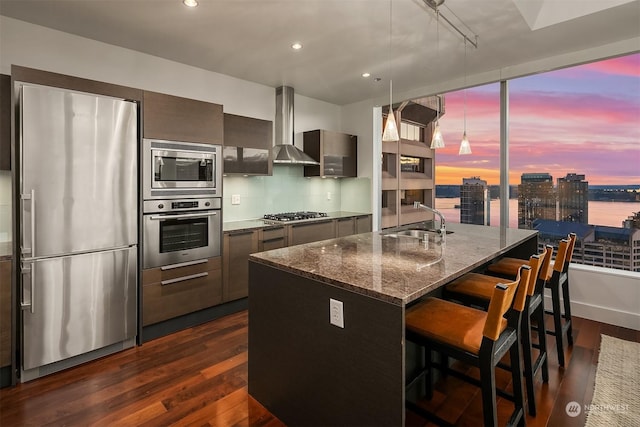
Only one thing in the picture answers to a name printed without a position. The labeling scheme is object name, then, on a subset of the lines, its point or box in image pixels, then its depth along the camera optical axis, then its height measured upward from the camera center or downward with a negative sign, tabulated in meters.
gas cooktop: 4.18 -0.11
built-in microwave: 2.87 +0.35
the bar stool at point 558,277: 2.46 -0.54
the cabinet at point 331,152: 4.69 +0.81
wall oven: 2.89 -0.21
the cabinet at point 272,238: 3.74 -0.34
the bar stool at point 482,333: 1.42 -0.58
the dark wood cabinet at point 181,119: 2.87 +0.81
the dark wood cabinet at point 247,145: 3.70 +0.72
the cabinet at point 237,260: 3.46 -0.55
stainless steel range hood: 4.38 +1.10
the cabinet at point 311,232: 4.06 -0.30
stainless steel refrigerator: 2.26 -0.13
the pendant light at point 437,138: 3.02 +0.64
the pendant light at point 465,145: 3.18 +0.60
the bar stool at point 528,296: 1.91 -0.56
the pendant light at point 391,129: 2.52 +0.60
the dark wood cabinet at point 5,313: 2.20 -0.70
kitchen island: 1.38 -0.55
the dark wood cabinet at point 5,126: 2.29 +0.56
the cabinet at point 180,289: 2.90 -0.75
